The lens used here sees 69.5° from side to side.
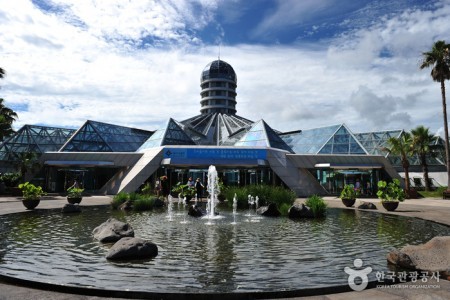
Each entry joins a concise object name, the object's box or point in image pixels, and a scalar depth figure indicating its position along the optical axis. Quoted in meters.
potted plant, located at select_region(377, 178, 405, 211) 19.84
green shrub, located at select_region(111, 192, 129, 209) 21.41
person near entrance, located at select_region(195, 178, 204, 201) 23.69
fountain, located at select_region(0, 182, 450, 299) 5.61
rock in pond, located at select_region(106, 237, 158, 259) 7.56
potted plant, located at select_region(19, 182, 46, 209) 19.42
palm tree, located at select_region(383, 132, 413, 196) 38.94
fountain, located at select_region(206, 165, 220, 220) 16.79
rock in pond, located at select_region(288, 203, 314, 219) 16.30
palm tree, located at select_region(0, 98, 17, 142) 33.97
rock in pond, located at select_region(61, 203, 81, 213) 18.05
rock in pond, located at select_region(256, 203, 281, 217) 17.34
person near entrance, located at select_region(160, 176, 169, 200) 25.82
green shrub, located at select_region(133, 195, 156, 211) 20.22
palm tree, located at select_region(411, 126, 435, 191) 42.77
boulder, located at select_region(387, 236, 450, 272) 6.25
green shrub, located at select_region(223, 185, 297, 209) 20.20
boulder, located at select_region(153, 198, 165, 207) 23.23
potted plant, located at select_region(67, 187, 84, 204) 23.03
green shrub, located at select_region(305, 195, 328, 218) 16.70
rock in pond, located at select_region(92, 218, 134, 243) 9.68
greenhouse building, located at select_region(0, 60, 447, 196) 37.25
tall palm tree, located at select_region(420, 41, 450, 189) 36.59
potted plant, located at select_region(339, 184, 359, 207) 22.92
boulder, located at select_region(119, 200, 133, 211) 20.69
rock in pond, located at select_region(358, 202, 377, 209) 21.42
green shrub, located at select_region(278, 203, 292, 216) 17.70
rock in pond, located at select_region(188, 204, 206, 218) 16.81
